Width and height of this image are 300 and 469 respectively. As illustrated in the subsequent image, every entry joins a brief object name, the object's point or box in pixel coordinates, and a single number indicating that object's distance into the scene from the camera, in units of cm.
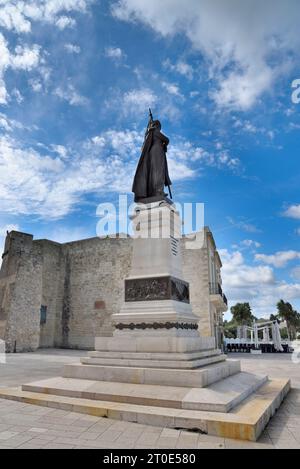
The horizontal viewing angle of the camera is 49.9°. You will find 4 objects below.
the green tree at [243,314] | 5553
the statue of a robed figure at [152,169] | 728
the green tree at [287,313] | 5202
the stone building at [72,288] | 1825
